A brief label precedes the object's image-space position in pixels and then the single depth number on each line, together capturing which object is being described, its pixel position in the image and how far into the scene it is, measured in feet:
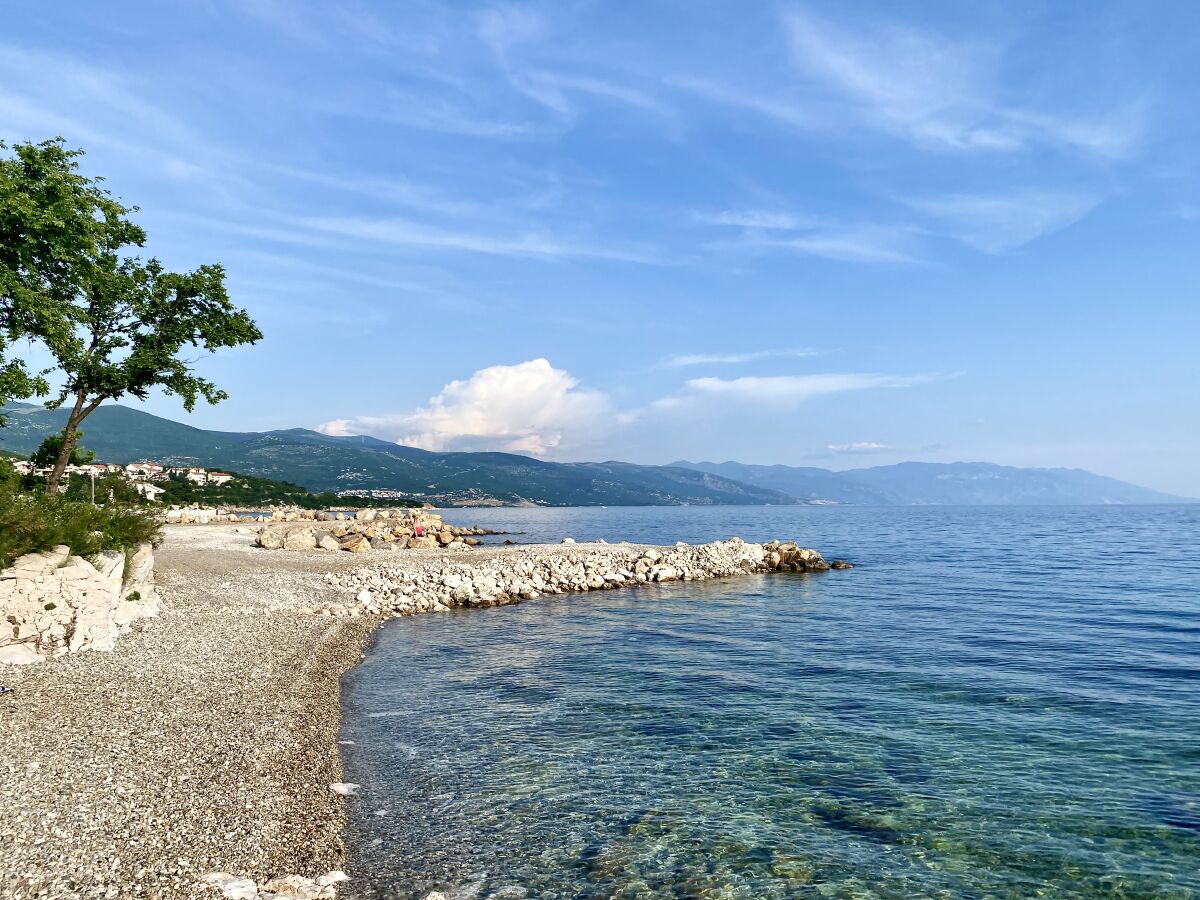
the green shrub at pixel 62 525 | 54.24
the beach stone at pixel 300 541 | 175.52
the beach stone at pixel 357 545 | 179.42
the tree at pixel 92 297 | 72.90
